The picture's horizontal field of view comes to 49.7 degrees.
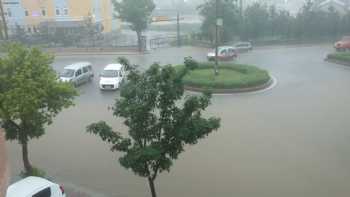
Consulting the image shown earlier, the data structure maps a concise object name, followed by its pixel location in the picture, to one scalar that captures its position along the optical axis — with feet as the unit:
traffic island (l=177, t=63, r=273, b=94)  71.20
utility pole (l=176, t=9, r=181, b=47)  139.74
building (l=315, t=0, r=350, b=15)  171.42
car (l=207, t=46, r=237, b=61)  105.81
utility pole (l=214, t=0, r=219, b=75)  79.46
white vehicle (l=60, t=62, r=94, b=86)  76.38
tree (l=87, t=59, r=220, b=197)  27.07
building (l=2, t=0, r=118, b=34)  148.97
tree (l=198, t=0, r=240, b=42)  127.13
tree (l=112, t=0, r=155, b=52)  122.01
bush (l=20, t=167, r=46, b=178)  37.60
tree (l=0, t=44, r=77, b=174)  33.50
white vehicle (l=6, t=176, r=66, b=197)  30.96
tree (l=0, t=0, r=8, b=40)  114.32
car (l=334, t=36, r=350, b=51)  118.83
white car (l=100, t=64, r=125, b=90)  74.02
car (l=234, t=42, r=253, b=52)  126.00
